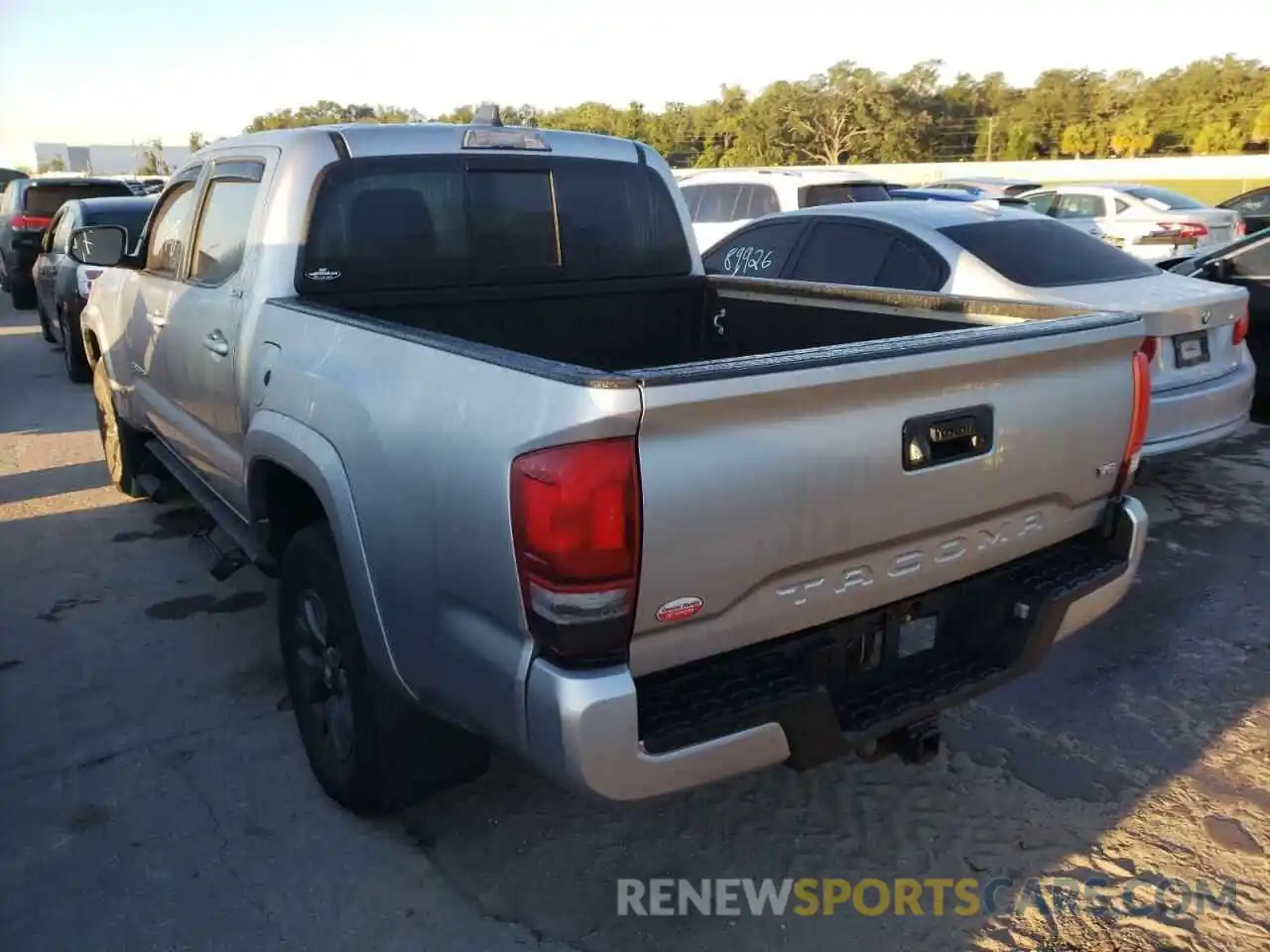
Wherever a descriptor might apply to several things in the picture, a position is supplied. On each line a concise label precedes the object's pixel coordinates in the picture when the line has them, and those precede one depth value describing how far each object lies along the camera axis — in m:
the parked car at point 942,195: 14.37
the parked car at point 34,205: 14.20
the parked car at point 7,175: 32.38
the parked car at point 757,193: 10.73
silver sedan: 5.68
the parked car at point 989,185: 20.66
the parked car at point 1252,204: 17.49
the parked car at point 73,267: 9.41
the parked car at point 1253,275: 7.68
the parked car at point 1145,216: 14.74
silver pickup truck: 2.19
